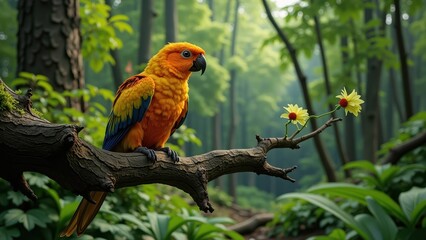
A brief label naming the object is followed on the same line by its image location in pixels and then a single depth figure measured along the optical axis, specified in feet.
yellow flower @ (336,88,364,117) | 4.18
